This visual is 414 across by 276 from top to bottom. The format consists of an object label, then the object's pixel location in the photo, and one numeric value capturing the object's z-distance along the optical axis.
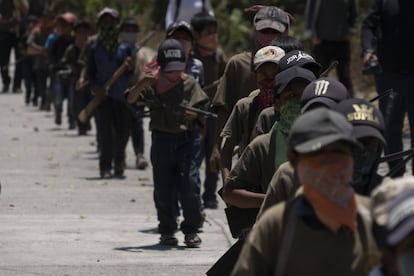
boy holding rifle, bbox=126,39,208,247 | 21.46
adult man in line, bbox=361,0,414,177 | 24.71
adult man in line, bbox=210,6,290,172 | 17.99
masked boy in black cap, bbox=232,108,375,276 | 8.87
